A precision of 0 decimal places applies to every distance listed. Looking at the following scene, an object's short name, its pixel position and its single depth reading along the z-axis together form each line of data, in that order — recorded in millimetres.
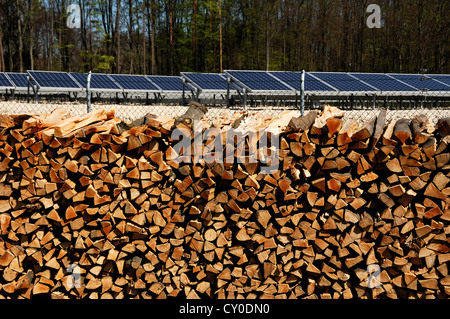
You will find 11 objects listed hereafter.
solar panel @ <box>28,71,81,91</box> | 16672
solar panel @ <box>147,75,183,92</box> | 19338
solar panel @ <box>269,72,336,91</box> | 13914
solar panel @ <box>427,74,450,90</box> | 17150
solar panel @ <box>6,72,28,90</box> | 19527
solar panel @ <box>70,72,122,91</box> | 17141
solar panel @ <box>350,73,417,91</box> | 15039
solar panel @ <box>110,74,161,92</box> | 17688
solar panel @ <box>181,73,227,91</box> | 18297
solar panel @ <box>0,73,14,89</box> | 18864
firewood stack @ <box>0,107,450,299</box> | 3885
